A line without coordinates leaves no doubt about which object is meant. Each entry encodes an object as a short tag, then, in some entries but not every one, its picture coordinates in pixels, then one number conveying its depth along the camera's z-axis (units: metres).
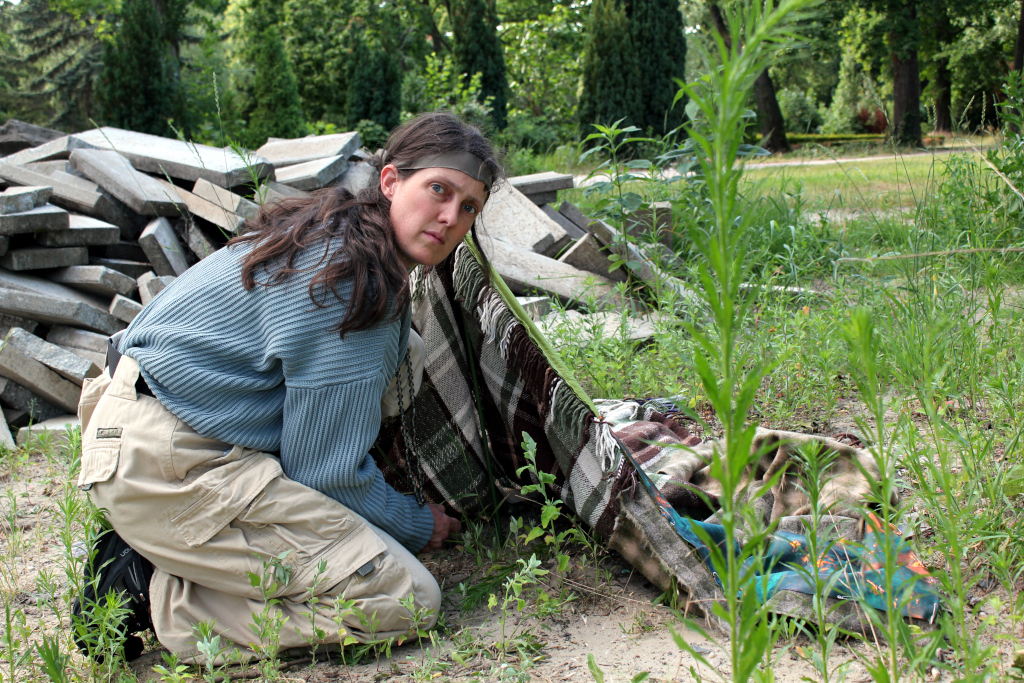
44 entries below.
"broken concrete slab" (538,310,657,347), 3.83
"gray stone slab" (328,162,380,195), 6.26
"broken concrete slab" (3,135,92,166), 5.63
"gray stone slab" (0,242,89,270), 4.41
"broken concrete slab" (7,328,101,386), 3.99
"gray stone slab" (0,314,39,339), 4.20
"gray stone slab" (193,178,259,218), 4.80
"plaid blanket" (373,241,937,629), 2.23
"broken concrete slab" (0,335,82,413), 3.97
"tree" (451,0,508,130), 17.55
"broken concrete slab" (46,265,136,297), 4.47
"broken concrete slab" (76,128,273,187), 5.05
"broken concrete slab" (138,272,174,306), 4.52
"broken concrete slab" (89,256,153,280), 4.73
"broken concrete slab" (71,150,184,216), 4.98
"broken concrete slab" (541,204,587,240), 6.32
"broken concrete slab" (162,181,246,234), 4.80
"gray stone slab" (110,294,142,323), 4.41
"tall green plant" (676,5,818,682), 0.94
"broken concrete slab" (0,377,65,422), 4.03
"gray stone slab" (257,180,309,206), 5.14
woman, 2.02
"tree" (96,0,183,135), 13.42
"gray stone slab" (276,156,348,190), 5.70
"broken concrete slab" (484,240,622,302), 5.11
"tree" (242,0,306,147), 13.80
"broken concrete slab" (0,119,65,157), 6.81
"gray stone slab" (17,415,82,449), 3.59
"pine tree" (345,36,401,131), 14.69
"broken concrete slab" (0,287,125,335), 4.12
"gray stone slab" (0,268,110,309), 4.32
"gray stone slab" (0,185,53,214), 4.26
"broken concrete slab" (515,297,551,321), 4.45
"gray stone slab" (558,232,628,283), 5.39
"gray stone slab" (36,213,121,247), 4.51
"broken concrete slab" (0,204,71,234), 4.27
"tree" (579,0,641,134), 17.88
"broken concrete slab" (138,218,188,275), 4.73
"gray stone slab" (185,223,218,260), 4.88
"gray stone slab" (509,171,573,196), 6.85
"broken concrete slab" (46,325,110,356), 4.29
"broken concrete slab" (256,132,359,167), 6.61
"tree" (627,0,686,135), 18.14
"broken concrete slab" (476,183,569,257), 5.73
